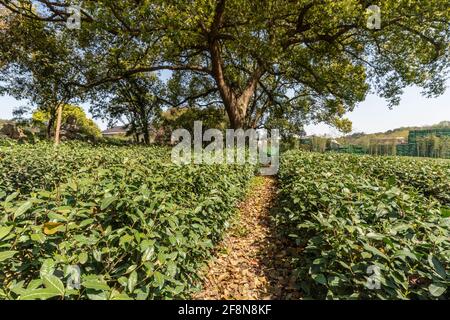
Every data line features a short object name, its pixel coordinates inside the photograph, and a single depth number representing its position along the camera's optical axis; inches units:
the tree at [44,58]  528.4
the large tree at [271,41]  349.1
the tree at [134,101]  804.6
